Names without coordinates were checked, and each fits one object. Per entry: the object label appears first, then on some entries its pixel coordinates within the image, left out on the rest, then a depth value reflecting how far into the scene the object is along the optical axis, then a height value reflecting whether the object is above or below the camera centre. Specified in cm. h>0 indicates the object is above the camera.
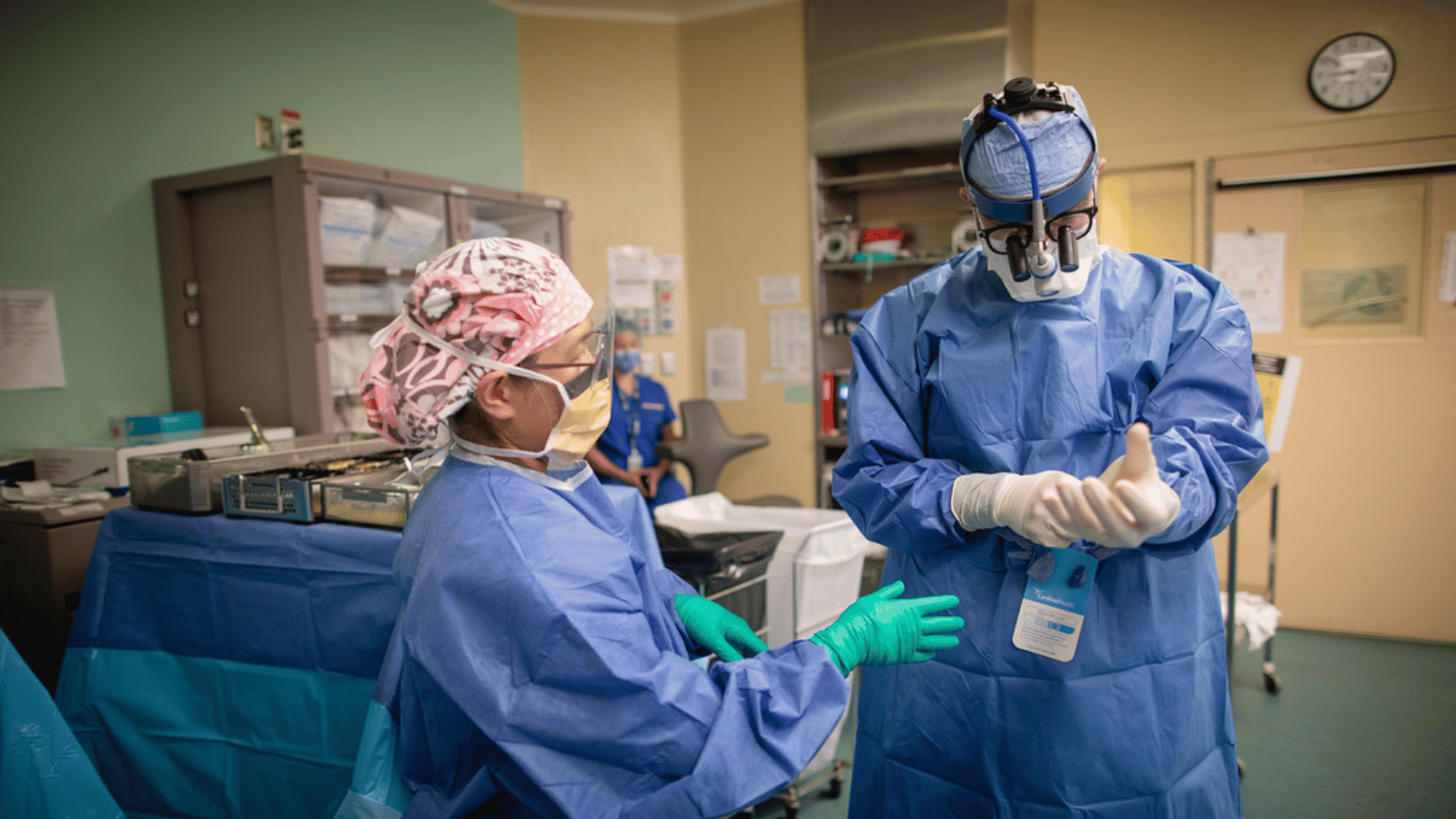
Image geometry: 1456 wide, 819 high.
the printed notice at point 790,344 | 461 -4
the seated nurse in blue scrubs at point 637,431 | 375 -44
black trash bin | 197 -56
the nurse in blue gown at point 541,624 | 88 -32
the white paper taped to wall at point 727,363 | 481 -14
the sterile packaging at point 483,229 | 376 +55
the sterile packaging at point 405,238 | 331 +46
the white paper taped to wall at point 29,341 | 271 +7
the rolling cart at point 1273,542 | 287 -80
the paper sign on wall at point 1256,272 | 362 +23
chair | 420 -55
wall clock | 333 +103
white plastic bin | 224 -62
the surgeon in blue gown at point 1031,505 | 118 -25
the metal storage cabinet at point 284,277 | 297 +30
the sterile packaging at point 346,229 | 306 +47
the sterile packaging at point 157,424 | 277 -23
